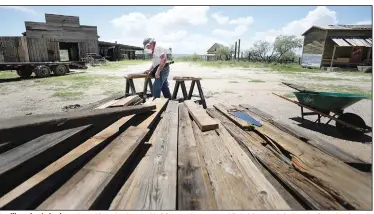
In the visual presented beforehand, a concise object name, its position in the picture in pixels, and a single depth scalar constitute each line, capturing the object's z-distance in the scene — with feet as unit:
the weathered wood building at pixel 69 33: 88.22
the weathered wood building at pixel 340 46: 79.71
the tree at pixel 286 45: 174.09
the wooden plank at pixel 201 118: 10.07
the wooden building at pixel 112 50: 124.57
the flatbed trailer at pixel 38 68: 46.03
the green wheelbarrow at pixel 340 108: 13.80
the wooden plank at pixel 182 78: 20.34
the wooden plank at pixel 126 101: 13.09
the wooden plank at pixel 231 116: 11.09
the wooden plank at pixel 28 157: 5.62
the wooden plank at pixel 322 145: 7.63
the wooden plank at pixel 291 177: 5.11
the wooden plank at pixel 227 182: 5.15
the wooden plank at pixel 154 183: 4.96
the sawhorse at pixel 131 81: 20.47
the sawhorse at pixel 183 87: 20.44
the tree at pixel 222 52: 214.81
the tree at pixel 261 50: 177.51
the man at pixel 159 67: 18.86
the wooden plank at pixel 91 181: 4.66
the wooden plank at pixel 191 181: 5.07
